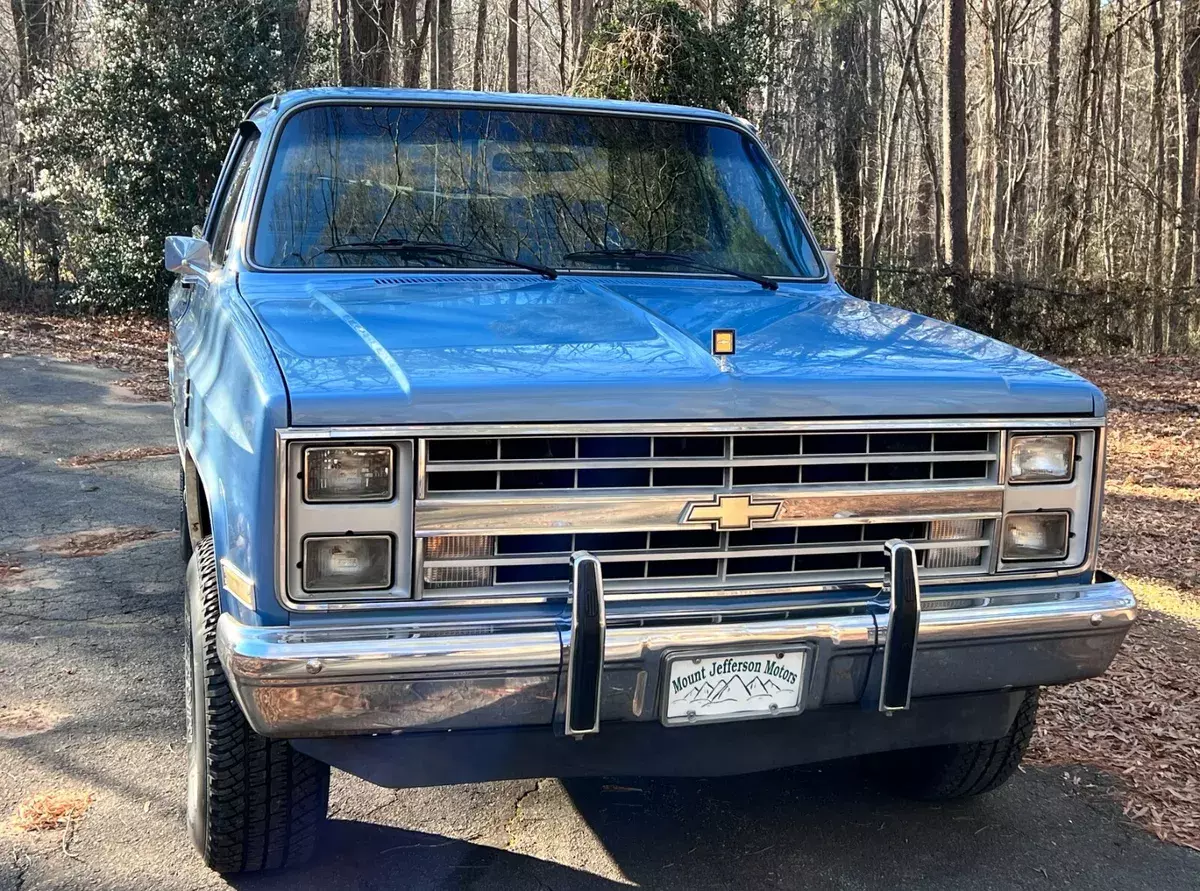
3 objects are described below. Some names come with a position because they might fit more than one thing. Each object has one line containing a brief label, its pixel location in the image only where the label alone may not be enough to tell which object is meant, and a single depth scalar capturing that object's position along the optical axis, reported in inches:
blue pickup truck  90.2
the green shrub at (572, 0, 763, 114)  523.5
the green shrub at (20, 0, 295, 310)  573.9
